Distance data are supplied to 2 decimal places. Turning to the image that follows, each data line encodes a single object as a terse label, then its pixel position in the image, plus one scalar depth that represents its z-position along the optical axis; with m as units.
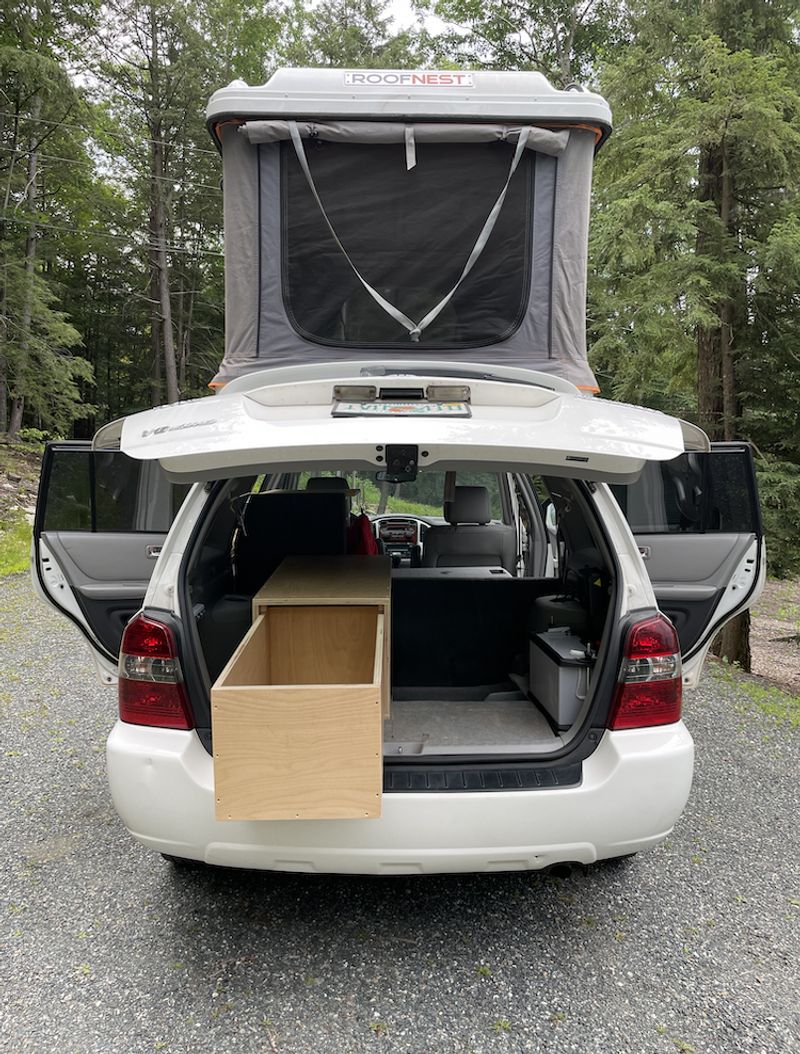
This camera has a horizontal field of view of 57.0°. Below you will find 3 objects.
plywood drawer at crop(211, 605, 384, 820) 2.00
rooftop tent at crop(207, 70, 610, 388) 3.44
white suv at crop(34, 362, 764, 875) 2.03
